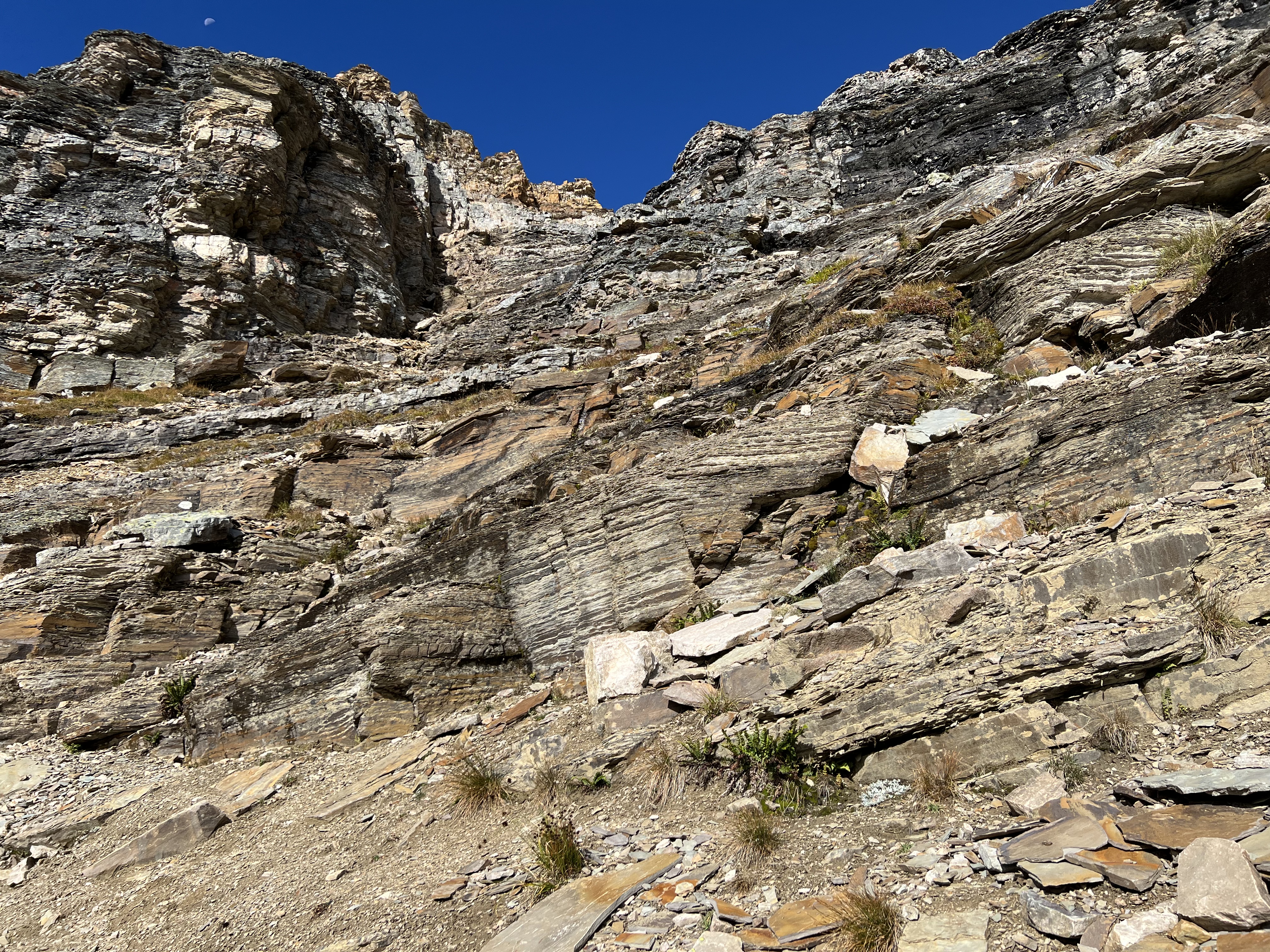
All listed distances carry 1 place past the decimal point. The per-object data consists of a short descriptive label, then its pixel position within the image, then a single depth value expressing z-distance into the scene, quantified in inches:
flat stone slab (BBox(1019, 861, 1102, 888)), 118.1
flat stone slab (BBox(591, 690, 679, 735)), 241.3
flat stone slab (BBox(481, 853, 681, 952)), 156.4
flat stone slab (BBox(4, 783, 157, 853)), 306.2
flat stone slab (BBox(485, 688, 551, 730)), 292.4
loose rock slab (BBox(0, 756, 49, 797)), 348.2
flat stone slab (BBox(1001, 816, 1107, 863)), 126.2
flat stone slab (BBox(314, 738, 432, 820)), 265.7
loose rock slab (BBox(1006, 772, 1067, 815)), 146.3
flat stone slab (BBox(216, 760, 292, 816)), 294.4
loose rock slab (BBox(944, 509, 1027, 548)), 251.3
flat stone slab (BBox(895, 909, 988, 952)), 116.8
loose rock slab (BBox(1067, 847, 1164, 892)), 113.1
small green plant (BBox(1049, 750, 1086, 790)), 148.9
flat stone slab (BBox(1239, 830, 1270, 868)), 106.1
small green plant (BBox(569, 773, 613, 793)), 224.7
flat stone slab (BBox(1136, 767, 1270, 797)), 122.0
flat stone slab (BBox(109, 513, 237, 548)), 524.7
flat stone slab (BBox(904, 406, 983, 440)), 334.3
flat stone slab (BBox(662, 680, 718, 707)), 235.6
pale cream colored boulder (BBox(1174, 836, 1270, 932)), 98.4
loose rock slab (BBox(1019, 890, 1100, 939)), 110.7
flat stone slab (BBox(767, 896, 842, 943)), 133.3
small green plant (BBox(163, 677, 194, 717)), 397.7
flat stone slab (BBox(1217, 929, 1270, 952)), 94.2
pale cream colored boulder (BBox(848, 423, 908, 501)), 328.2
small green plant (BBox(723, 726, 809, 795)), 190.2
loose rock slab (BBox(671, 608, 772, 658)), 263.4
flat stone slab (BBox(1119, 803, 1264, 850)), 116.5
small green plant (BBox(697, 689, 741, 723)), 225.3
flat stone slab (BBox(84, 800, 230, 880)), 272.5
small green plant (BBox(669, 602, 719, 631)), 300.5
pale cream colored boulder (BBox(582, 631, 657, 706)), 267.4
